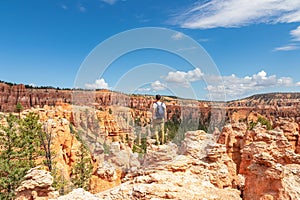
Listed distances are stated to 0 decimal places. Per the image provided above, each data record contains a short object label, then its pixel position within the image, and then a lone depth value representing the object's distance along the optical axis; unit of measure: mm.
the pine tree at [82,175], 20781
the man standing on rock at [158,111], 9602
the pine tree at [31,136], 18891
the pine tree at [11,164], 14922
